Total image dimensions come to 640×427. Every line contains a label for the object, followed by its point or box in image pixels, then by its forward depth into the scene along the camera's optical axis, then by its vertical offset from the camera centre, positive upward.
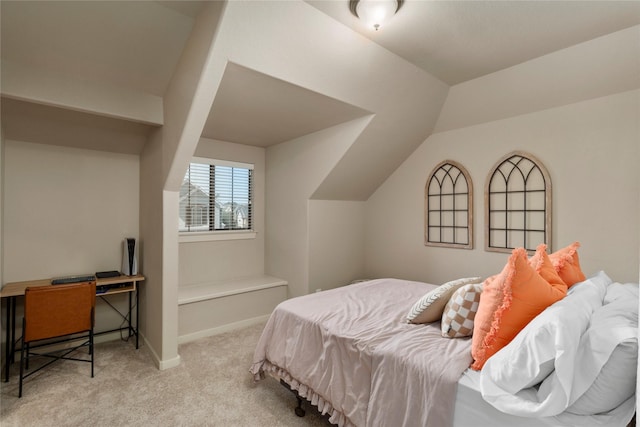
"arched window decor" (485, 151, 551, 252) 2.96 +0.10
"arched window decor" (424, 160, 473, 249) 3.47 +0.09
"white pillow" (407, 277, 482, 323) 1.82 -0.54
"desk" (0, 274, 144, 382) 2.48 -0.72
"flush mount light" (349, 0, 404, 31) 1.90 +1.28
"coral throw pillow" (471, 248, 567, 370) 1.32 -0.39
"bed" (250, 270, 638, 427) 1.16 -0.73
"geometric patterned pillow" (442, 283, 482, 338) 1.63 -0.53
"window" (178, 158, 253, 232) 3.78 +0.22
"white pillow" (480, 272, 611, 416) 1.02 -0.53
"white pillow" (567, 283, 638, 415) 1.00 -0.51
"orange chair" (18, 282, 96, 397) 2.25 -0.75
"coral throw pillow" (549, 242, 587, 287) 1.81 -0.31
